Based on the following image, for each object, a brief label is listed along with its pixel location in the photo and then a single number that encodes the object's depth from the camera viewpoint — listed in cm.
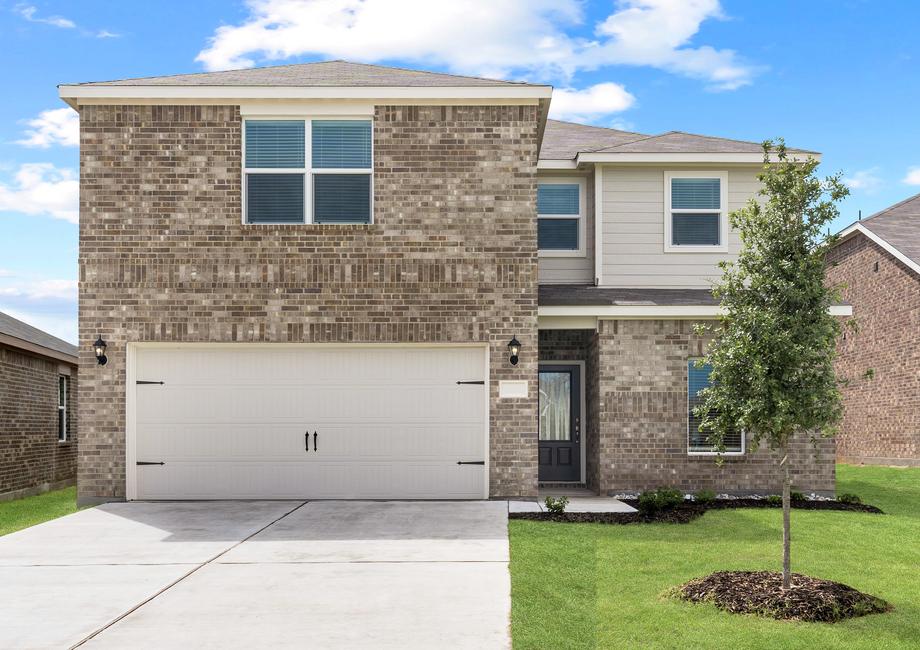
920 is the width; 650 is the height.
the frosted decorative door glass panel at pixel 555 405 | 1722
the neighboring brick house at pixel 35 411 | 1753
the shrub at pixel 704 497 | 1403
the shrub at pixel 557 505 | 1234
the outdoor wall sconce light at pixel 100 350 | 1369
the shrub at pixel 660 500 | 1335
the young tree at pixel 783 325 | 789
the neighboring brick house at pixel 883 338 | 2203
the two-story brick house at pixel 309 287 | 1382
